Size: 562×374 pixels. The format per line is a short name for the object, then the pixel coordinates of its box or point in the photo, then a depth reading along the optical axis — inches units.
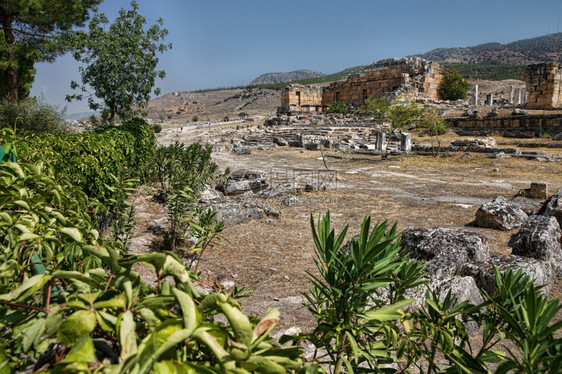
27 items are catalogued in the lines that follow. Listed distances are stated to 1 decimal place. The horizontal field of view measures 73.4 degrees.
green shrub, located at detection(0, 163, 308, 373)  25.5
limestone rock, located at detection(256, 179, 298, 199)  359.7
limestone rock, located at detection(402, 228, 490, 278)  157.6
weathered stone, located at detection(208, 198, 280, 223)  264.8
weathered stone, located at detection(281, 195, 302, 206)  335.9
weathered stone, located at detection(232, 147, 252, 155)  785.7
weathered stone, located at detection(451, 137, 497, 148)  676.1
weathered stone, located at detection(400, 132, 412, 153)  722.2
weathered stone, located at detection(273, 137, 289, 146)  906.1
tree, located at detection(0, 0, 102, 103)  500.1
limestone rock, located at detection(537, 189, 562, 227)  244.2
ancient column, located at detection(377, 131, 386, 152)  762.2
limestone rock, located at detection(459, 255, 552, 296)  146.6
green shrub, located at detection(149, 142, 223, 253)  199.8
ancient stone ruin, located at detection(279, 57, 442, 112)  1274.6
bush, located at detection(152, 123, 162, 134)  1097.1
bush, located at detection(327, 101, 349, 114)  1336.1
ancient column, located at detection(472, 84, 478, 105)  1347.9
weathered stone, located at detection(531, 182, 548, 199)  350.3
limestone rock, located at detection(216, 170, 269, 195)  380.6
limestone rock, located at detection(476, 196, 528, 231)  260.4
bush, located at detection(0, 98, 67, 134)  475.5
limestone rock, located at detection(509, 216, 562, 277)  182.1
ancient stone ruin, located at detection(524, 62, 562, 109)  987.3
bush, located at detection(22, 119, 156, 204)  147.4
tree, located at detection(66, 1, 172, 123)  516.4
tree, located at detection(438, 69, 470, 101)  1307.8
